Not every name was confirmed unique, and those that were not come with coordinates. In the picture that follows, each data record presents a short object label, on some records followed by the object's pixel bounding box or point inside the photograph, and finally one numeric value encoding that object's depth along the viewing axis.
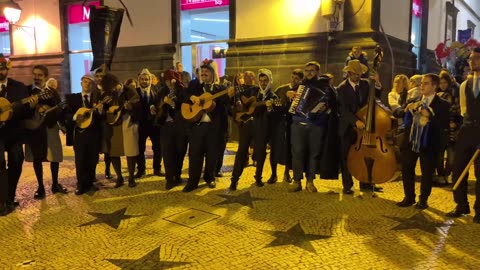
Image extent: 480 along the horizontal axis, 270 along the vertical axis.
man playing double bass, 5.94
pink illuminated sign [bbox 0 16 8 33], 17.93
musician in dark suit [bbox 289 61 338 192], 6.19
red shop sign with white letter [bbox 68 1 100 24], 15.55
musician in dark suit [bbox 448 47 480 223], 5.03
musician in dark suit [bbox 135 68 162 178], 7.40
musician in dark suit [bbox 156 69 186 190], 6.71
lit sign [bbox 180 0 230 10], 13.23
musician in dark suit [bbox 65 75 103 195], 6.49
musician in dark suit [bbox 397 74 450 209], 5.37
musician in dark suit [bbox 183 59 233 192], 6.54
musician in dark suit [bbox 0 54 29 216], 5.61
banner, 7.27
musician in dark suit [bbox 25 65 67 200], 6.12
